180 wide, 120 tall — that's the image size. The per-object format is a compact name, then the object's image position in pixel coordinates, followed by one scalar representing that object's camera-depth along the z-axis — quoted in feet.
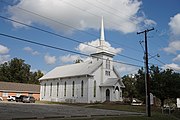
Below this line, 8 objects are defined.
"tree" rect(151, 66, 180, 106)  117.69
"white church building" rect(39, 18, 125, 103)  128.89
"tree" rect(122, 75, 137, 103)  176.33
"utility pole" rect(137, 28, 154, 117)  75.67
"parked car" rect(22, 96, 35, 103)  130.29
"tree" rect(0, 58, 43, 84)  239.31
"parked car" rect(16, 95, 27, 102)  134.27
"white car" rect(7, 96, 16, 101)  157.66
